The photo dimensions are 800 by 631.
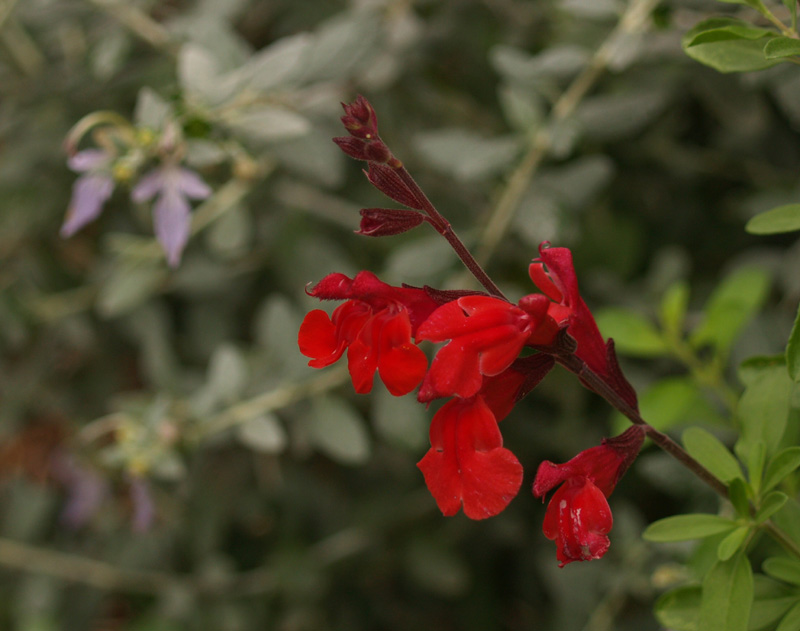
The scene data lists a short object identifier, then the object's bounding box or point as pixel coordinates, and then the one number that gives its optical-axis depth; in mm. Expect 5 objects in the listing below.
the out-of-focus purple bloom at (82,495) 621
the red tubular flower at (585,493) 271
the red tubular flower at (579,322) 283
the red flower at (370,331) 272
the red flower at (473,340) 271
